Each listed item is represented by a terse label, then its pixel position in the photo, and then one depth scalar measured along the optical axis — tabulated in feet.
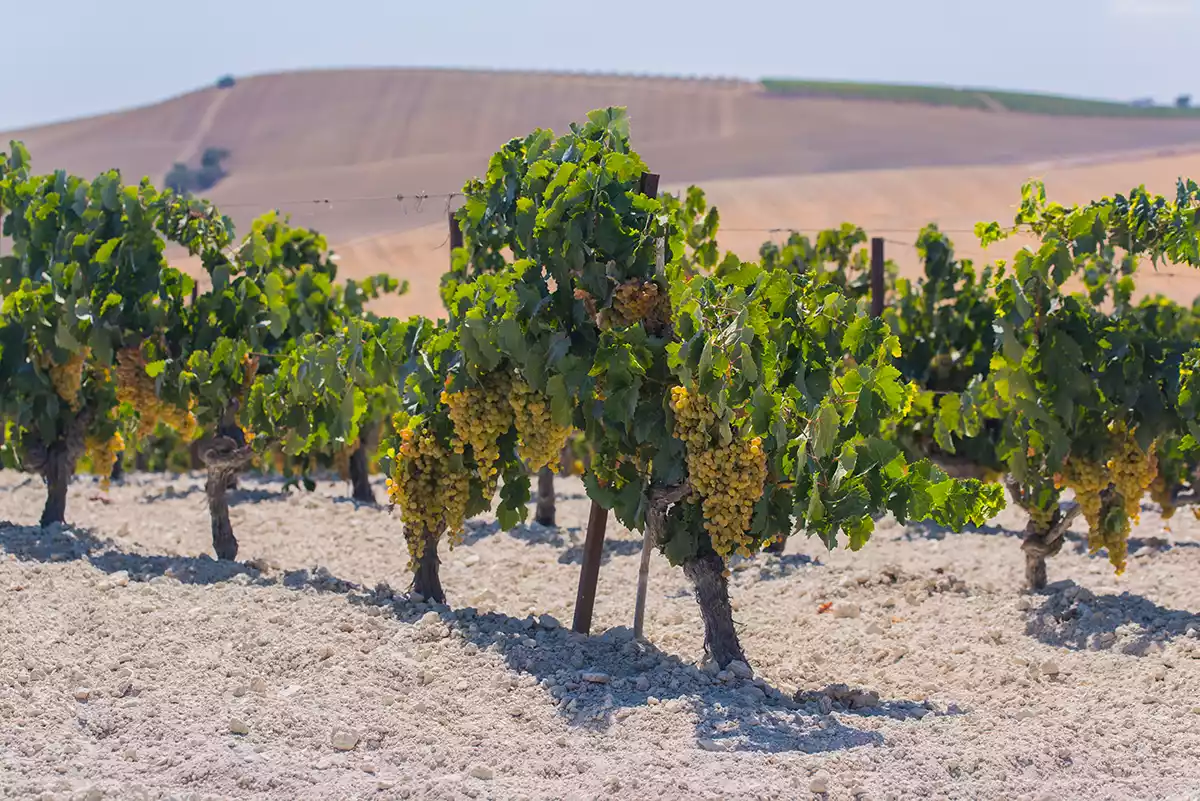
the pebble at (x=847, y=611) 26.89
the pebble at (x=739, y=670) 21.40
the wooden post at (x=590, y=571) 23.63
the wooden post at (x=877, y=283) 35.27
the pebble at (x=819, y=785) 16.71
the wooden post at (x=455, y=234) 28.17
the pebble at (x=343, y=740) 18.28
